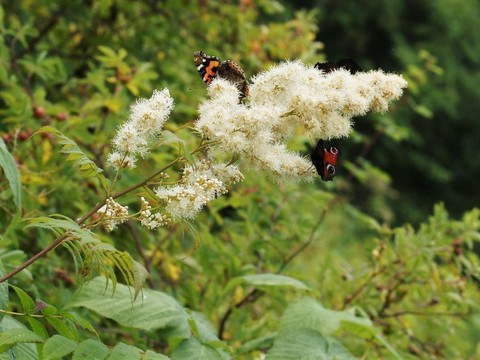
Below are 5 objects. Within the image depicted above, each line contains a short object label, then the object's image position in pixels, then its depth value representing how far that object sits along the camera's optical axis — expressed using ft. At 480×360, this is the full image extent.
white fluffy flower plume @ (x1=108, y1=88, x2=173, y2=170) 6.61
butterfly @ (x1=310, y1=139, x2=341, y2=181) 7.13
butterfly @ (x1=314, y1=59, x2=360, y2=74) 7.43
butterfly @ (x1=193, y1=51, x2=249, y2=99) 7.95
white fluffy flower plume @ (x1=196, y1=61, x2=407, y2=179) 6.62
